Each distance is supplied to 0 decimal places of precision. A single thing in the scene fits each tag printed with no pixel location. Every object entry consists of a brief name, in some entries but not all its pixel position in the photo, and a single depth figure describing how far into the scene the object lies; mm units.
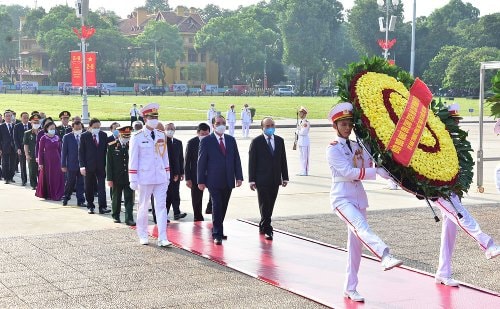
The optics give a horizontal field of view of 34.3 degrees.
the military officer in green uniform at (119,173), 13070
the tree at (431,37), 119938
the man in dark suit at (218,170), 11266
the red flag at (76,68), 34656
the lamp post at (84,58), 31336
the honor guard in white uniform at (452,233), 8383
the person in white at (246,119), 35562
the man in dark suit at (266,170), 11539
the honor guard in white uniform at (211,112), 35038
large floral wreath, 7629
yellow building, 129250
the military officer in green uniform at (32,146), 17875
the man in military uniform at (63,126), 17750
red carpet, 8094
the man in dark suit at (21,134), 18875
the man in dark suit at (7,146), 19453
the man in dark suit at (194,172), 13211
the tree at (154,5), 194850
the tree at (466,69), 95881
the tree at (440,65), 105000
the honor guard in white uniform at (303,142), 20562
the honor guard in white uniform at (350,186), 7691
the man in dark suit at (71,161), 15414
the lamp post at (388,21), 40200
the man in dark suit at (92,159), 14422
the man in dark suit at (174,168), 13328
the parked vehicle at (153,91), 109875
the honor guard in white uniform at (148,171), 11109
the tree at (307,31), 123688
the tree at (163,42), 119938
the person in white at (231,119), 35719
